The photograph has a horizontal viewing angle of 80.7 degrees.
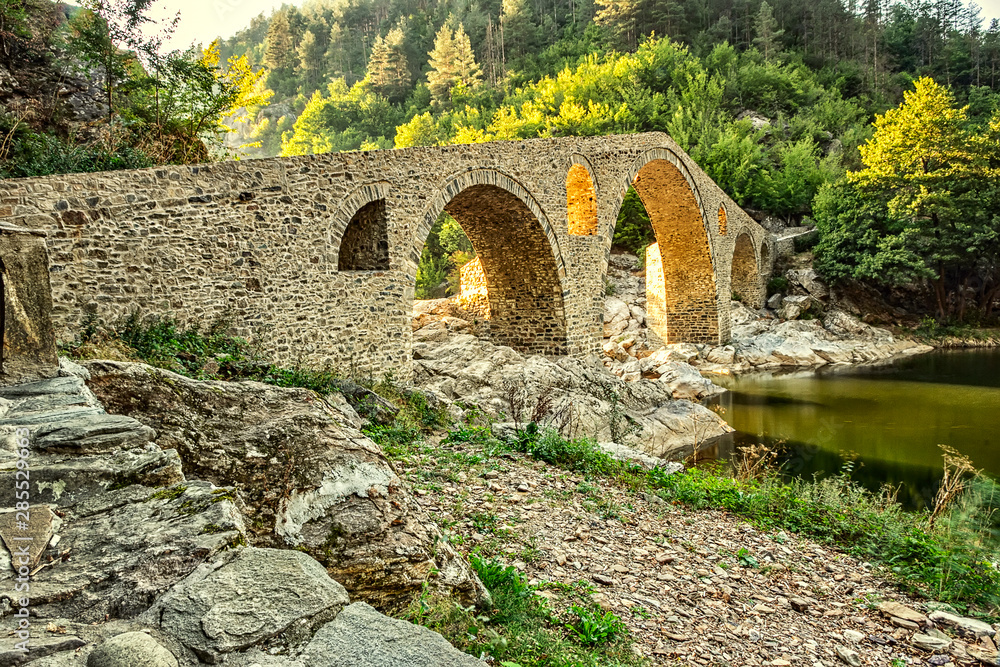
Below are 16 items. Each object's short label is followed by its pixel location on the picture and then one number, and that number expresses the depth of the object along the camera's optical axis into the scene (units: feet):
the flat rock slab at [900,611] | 14.20
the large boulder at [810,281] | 86.02
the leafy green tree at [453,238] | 94.68
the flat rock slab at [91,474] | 6.84
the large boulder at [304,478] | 9.23
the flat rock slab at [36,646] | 4.71
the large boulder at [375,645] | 5.84
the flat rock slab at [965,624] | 13.89
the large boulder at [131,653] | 4.85
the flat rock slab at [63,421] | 7.62
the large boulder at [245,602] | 5.55
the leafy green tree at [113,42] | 36.81
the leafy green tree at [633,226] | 89.25
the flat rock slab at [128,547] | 5.67
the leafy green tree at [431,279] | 96.99
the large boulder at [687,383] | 51.78
